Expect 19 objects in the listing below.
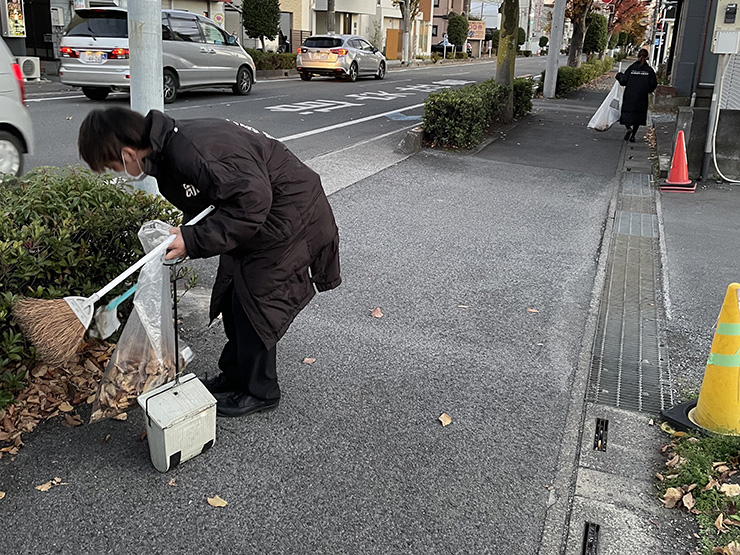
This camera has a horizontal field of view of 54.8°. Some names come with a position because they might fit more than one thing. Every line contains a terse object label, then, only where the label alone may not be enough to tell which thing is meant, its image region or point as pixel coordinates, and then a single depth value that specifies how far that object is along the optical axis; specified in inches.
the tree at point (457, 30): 2023.9
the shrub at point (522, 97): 609.0
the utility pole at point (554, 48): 822.5
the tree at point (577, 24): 1083.1
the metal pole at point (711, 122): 350.3
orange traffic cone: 362.6
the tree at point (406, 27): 1513.3
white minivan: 534.6
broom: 111.3
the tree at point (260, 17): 1066.7
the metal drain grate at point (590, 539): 106.8
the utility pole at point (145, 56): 194.1
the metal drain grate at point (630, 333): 154.6
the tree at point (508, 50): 559.8
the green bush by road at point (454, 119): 422.9
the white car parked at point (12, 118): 260.8
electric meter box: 346.0
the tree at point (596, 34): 1402.9
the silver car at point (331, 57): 930.1
